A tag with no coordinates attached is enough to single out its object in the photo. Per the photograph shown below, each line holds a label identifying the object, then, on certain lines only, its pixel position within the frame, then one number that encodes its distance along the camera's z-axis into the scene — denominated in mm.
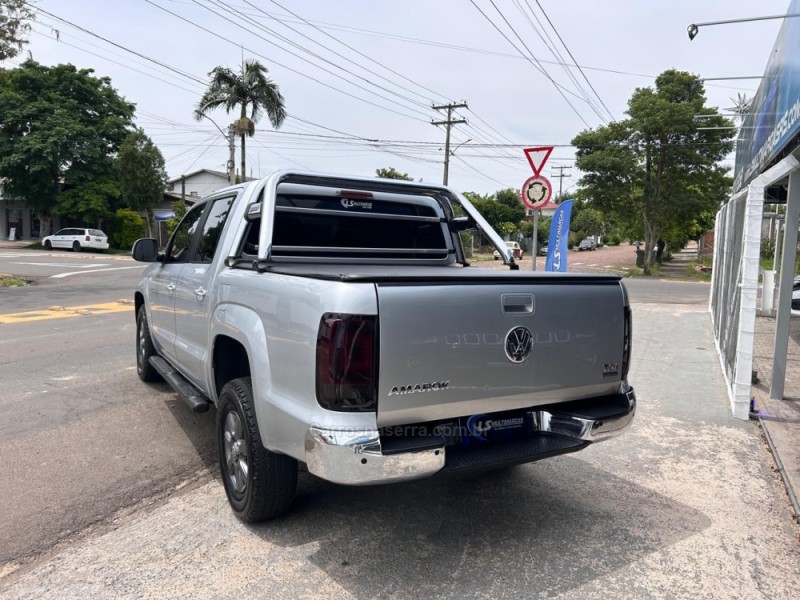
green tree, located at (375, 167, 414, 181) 49812
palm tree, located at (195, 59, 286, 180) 30062
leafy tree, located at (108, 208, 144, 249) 38594
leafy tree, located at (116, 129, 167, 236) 36375
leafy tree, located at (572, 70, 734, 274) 26953
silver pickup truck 2736
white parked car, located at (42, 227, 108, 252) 35094
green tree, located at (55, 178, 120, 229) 36375
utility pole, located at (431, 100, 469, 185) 37906
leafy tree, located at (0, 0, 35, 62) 15727
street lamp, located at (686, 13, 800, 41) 13539
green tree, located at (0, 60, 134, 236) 35438
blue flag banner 8875
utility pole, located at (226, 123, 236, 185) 31641
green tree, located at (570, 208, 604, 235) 81050
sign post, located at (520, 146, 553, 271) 8429
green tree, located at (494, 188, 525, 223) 69625
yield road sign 8461
